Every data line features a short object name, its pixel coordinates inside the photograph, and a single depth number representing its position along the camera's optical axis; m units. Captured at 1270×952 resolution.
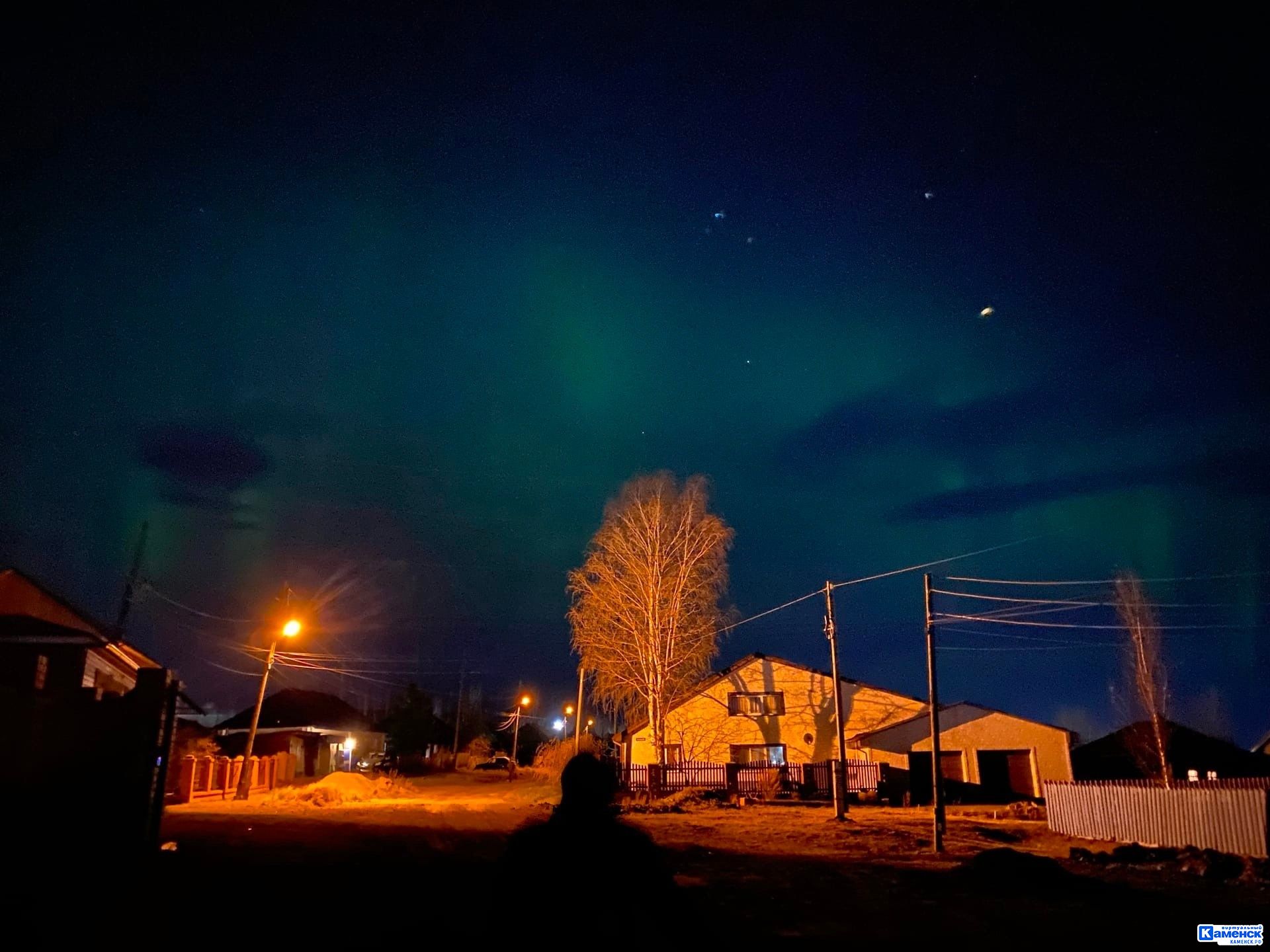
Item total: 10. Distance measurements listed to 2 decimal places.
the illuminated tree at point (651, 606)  36.81
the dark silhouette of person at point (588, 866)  2.96
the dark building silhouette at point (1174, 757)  43.19
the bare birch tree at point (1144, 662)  38.81
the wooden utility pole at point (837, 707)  25.89
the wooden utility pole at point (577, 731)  42.47
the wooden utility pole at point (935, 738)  17.86
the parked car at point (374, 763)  53.94
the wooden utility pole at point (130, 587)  51.59
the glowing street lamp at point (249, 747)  28.29
